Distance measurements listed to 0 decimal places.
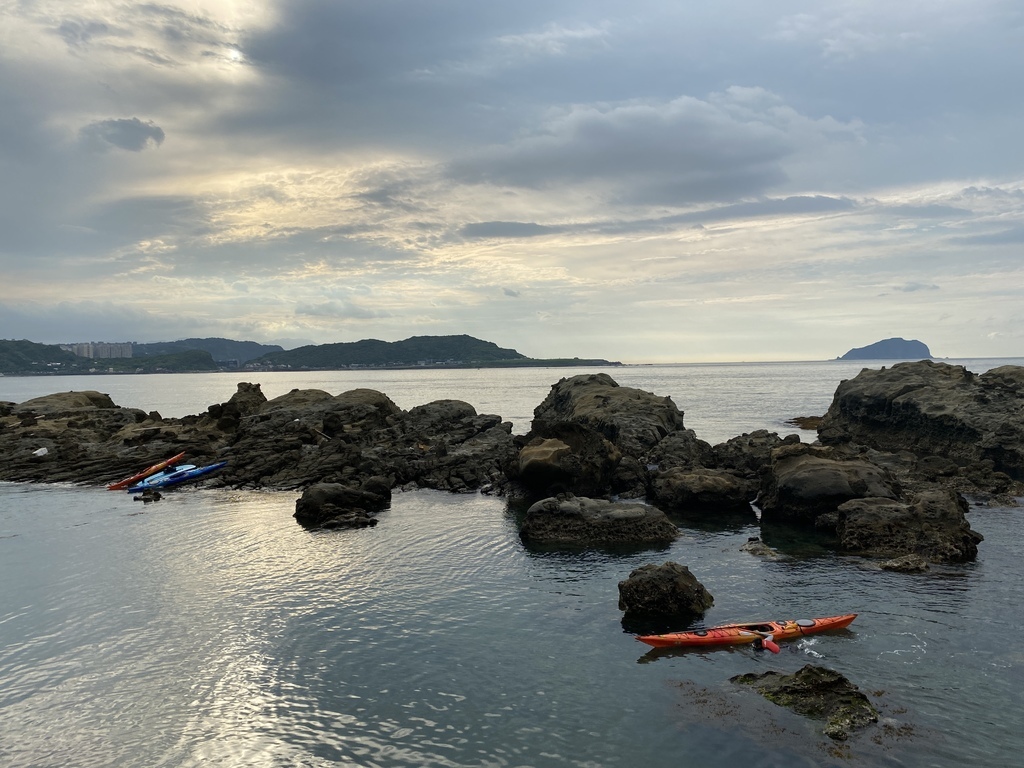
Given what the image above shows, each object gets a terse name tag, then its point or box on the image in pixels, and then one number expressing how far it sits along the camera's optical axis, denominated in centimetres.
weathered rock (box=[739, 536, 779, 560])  3378
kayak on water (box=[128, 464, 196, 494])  5638
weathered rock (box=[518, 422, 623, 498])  4659
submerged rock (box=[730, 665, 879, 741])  1769
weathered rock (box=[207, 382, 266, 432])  7562
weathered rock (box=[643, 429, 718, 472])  5369
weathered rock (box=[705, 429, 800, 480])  5222
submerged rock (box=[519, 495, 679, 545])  3756
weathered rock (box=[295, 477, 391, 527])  4269
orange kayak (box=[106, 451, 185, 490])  5738
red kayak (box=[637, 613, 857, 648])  2309
